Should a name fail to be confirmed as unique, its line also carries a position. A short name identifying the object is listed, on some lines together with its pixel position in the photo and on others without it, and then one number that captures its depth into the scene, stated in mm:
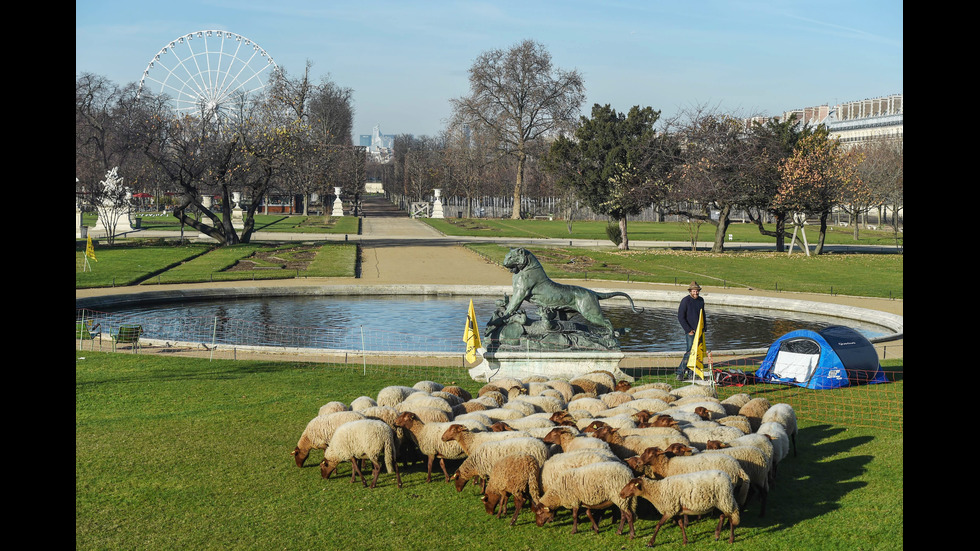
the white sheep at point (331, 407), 11562
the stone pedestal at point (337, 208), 97688
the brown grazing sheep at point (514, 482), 9266
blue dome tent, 16250
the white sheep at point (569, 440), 9836
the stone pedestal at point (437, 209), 98406
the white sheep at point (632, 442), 10195
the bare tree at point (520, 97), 88625
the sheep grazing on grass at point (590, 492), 8875
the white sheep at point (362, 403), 11797
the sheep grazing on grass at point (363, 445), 10359
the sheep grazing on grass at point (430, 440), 10594
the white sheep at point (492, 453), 9672
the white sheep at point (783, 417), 11445
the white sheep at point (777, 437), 10438
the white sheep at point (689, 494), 8648
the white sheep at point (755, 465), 9531
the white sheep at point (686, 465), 9164
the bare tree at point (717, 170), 47719
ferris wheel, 80875
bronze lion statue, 16078
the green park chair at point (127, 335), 19391
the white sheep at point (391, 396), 12580
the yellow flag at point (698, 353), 14430
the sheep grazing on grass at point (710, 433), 10602
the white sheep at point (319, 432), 10945
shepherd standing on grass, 16188
